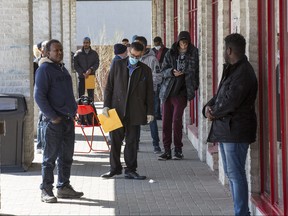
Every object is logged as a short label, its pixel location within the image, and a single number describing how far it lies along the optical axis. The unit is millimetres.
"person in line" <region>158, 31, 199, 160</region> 13219
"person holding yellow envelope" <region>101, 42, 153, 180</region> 11531
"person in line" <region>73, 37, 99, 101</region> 22844
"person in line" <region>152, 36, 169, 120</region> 16875
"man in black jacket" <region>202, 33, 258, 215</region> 8156
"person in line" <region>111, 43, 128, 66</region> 13047
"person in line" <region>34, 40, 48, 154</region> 14441
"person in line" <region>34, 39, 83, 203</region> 9914
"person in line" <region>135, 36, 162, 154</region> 14602
